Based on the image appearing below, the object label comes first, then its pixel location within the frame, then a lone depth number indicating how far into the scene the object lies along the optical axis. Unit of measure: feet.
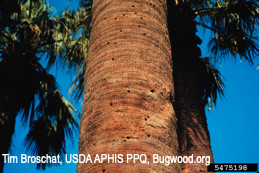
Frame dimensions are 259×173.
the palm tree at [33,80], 18.11
